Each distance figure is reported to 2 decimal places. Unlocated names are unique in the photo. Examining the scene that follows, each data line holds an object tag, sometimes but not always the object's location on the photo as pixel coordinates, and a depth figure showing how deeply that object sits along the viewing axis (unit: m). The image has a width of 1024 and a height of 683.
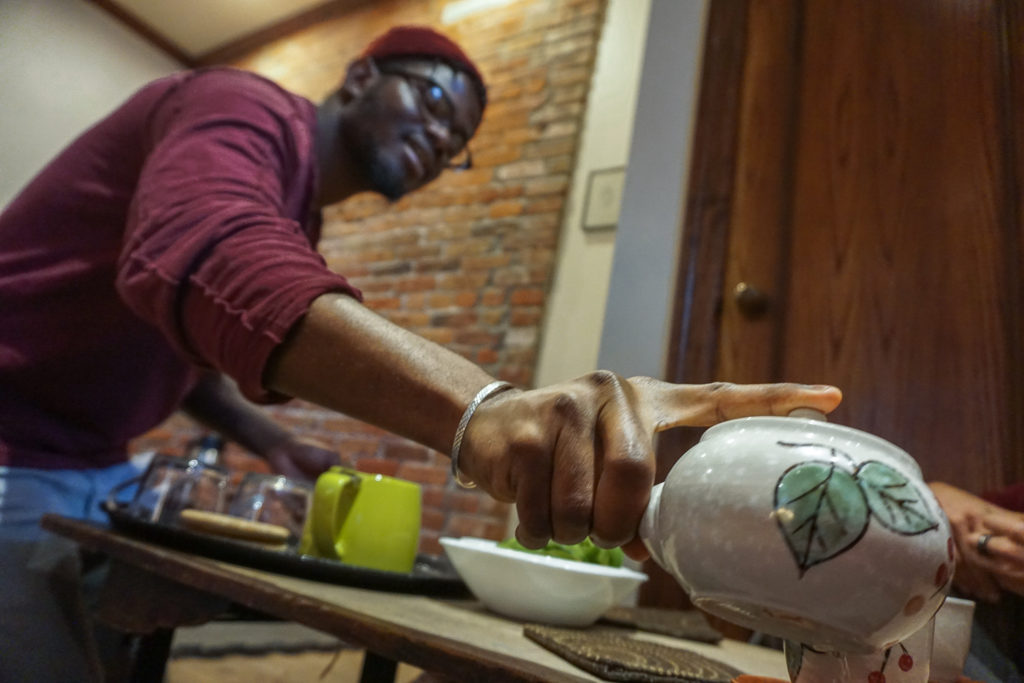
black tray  0.58
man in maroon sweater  0.36
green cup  0.70
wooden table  0.37
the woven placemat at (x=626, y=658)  0.39
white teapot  0.26
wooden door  1.11
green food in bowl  0.69
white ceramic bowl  0.58
